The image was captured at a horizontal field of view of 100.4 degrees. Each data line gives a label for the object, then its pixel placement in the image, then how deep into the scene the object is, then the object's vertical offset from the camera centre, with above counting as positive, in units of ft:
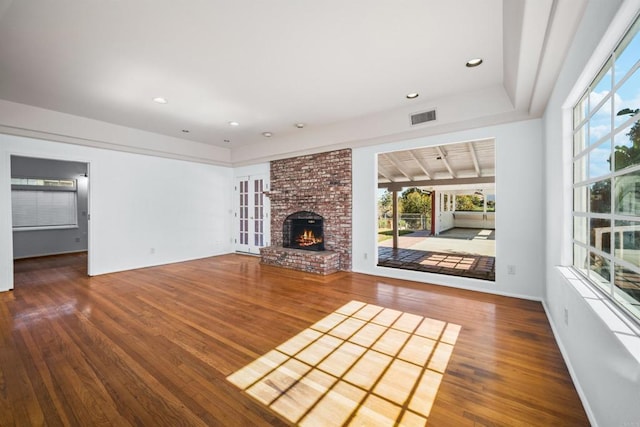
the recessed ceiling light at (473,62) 9.38 +5.32
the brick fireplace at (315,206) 17.31 +0.45
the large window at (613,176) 4.18 +0.65
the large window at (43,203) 21.74 +0.95
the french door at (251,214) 22.57 -0.11
